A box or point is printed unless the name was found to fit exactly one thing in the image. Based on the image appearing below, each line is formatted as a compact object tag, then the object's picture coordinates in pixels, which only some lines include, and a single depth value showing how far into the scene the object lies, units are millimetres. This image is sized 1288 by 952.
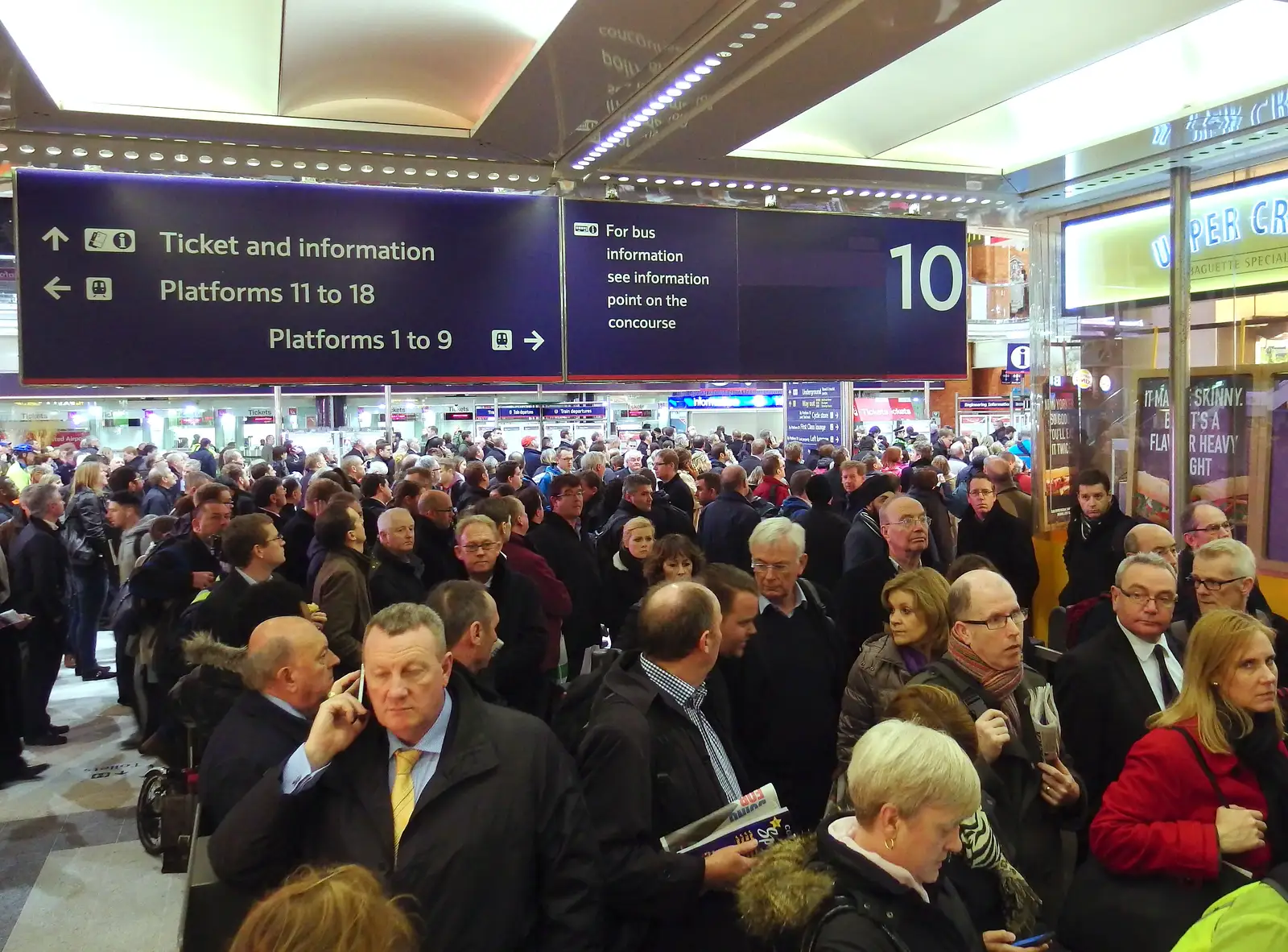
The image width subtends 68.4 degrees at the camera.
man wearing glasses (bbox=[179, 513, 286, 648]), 4582
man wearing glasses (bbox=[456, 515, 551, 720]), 4406
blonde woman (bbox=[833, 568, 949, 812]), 3336
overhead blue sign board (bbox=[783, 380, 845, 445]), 15812
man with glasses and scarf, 2719
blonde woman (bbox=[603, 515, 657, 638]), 5863
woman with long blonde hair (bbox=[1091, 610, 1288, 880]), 2562
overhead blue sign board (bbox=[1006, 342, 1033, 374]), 17331
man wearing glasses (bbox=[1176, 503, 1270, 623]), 4945
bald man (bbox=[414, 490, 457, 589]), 6055
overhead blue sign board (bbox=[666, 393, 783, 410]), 26625
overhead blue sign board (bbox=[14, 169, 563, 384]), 3666
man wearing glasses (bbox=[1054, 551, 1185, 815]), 3406
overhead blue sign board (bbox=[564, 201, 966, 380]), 4375
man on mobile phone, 2182
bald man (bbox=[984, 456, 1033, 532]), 7379
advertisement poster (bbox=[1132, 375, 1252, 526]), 5699
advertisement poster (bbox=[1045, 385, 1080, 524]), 6801
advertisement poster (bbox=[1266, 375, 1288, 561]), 5523
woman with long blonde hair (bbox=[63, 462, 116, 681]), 8641
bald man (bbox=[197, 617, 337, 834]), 2793
